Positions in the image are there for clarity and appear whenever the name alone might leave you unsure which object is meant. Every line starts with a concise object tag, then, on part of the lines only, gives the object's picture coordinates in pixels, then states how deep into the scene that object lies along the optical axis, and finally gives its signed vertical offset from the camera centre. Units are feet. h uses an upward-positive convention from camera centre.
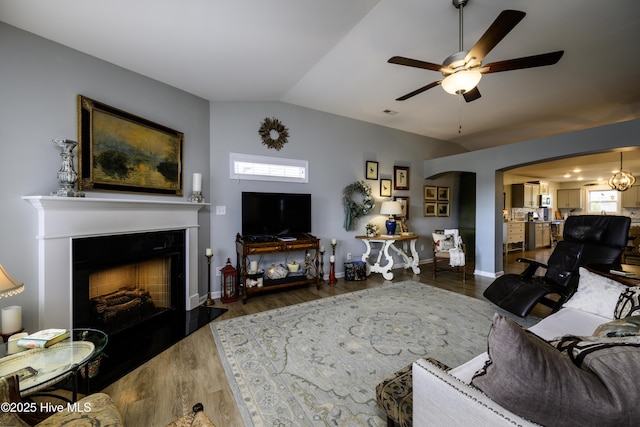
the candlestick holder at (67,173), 6.42 +0.96
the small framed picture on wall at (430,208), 18.86 +0.32
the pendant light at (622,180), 17.29 +2.25
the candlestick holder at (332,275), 13.39 -3.34
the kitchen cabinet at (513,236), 22.91 -2.22
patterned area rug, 5.11 -3.83
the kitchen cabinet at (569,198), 28.30 +1.66
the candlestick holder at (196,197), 10.09 +0.57
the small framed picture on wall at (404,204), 17.31 +0.57
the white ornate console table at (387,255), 14.29 -2.54
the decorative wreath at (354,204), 14.82 +0.47
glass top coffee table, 3.98 -2.59
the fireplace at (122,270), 6.23 -1.86
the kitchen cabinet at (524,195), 24.43 +1.71
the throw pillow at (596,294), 6.03 -2.03
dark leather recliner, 8.36 -1.83
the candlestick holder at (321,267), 13.27 -2.97
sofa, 2.16 -1.60
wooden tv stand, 10.66 -1.78
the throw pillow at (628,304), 5.27 -1.94
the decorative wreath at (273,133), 12.39 +3.92
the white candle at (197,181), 10.07 +1.20
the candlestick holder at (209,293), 10.51 -3.46
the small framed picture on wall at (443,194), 19.50 +1.43
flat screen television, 11.56 -0.11
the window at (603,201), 26.40 +1.26
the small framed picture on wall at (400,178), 17.17 +2.37
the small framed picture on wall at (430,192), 18.81 +1.51
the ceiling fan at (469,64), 6.23 +3.89
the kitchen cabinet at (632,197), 23.67 +1.50
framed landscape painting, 7.29 +1.92
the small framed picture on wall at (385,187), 16.55 +1.62
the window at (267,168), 11.91 +2.16
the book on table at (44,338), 4.63 -2.40
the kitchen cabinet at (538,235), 25.89 -2.28
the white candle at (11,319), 5.28 -2.28
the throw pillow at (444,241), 15.21 -1.73
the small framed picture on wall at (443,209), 19.53 +0.26
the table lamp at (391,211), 14.98 +0.07
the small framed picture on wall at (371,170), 15.87 +2.67
